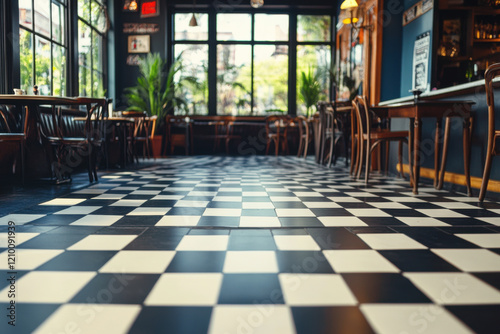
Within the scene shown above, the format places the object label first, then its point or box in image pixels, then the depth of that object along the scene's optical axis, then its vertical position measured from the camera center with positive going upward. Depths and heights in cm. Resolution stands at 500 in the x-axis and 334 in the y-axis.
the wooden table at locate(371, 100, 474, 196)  361 +20
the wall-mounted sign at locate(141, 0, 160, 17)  1039 +309
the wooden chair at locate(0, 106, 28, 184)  399 +9
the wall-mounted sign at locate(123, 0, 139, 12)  1014 +315
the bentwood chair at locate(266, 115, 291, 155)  976 +10
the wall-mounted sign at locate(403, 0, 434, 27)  600 +191
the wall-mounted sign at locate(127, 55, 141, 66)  1058 +184
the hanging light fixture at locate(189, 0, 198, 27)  874 +233
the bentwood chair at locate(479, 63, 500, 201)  301 +9
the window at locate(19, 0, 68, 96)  550 +127
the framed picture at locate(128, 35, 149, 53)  1056 +227
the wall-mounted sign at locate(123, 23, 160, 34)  1052 +264
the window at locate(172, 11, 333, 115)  1115 +214
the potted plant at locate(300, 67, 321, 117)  1049 +117
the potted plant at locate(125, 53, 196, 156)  959 +103
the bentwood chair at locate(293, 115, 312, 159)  851 +11
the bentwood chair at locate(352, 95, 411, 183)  427 +3
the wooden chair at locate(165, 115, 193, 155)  1059 +4
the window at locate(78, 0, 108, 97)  784 +165
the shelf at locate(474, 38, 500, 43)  603 +140
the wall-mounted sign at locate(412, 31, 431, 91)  612 +114
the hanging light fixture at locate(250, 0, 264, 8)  809 +254
